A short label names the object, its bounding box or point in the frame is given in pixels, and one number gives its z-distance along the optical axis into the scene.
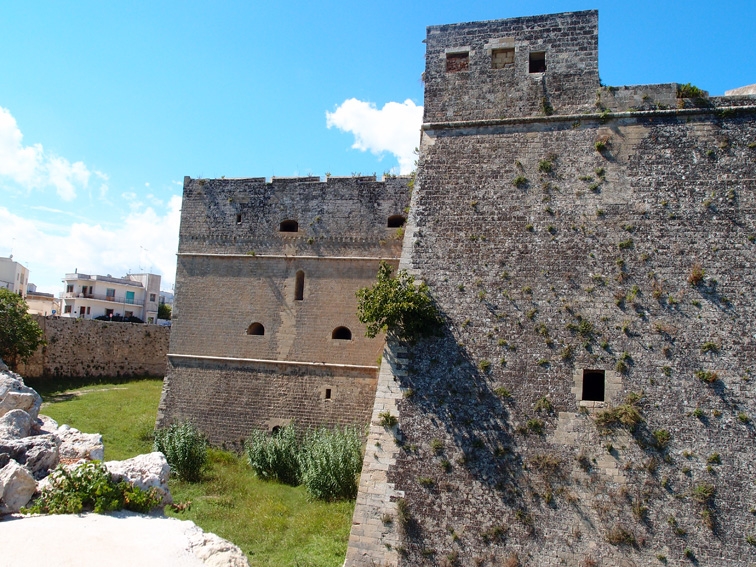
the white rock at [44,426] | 9.70
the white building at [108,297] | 52.00
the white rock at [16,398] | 9.83
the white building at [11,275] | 50.97
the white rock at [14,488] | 6.96
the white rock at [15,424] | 8.65
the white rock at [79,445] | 8.89
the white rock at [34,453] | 7.93
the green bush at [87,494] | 7.14
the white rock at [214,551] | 6.46
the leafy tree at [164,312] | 59.47
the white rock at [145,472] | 8.02
